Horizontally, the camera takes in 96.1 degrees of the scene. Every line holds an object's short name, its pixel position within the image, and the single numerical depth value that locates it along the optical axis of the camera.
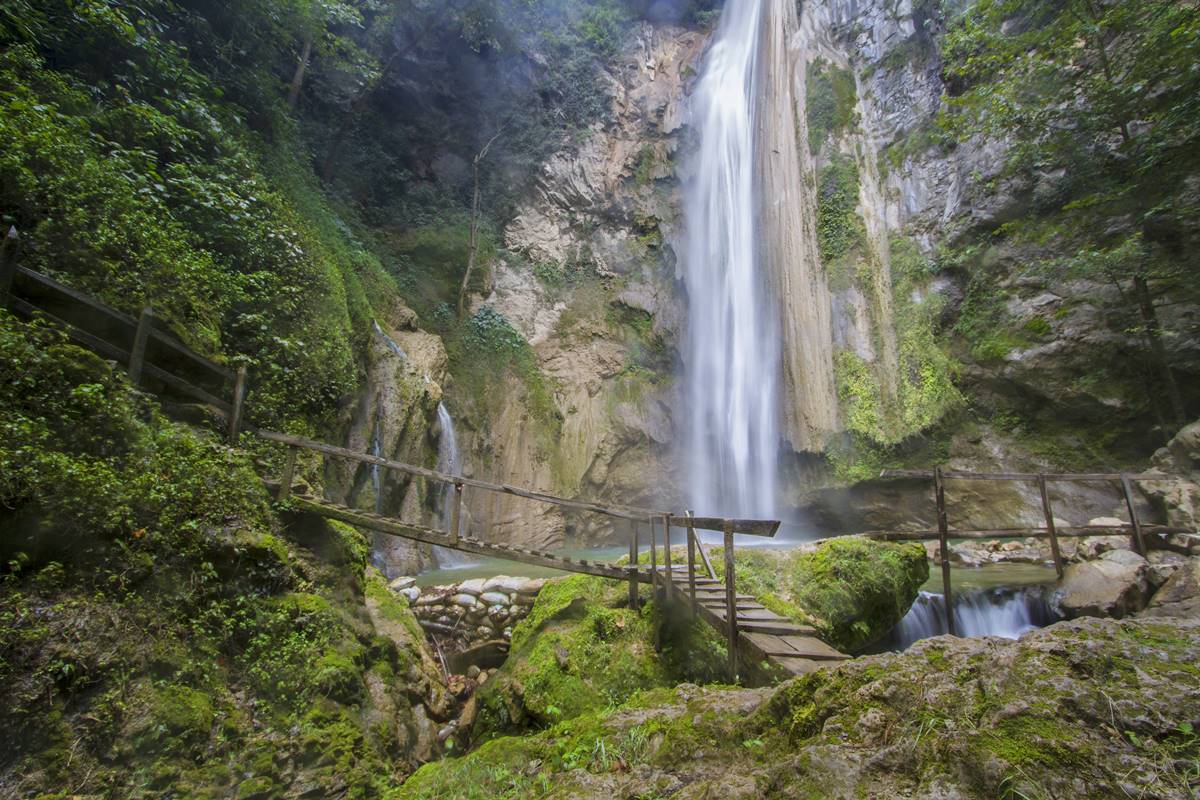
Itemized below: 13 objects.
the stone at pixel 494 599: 6.76
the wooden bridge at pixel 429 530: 3.77
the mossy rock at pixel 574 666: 4.55
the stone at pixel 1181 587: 6.50
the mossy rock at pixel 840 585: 5.30
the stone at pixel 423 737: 4.45
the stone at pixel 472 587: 6.97
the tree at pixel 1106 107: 9.30
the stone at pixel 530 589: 6.84
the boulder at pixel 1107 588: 6.91
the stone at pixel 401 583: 7.29
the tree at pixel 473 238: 16.63
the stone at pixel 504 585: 6.96
